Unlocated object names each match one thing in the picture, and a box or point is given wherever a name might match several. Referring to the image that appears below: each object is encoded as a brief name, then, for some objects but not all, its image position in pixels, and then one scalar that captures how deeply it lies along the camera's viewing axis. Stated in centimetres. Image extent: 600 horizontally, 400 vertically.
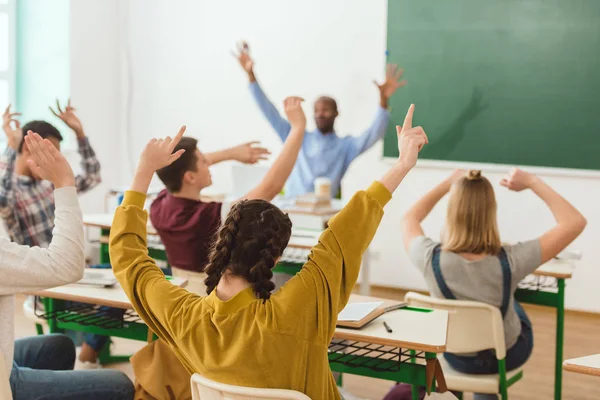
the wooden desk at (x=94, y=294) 269
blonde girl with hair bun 289
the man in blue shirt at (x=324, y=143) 551
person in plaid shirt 349
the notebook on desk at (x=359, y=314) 240
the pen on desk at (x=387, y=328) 238
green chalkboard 512
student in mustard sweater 171
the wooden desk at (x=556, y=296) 335
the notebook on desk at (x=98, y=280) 290
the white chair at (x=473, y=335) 277
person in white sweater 191
